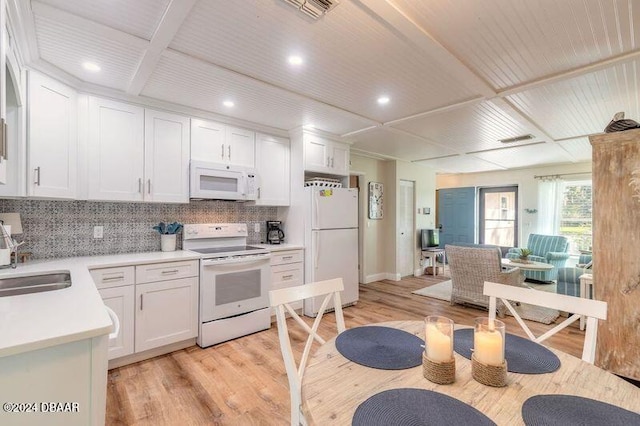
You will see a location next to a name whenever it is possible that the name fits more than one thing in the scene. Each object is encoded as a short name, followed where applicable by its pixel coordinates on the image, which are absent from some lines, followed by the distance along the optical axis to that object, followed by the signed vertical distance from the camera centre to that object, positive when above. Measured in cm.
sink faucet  201 -24
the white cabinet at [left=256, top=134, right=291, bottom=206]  369 +53
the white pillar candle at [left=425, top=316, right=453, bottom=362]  96 -42
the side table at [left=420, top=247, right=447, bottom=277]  624 -88
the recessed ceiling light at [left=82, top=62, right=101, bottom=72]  219 +107
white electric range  286 -74
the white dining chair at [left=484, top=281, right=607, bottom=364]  130 -43
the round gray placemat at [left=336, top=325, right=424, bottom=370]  109 -54
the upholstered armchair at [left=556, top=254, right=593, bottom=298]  372 -83
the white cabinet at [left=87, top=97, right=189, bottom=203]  260 +53
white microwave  309 +32
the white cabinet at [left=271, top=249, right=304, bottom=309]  354 -70
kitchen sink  172 -46
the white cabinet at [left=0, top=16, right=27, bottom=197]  201 +49
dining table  83 -54
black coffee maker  395 -29
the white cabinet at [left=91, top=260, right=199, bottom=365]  240 -79
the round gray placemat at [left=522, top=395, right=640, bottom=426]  77 -54
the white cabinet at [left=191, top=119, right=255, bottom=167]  317 +76
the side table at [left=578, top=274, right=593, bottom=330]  330 -81
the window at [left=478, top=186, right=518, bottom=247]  693 -6
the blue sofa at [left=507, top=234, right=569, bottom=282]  559 -75
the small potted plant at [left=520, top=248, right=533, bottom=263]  470 -63
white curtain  619 +19
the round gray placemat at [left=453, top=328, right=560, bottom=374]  104 -54
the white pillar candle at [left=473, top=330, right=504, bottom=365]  95 -43
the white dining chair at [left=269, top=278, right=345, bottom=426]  125 -52
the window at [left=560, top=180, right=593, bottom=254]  593 -2
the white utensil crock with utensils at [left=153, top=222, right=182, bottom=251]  309 -24
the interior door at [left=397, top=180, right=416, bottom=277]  593 -34
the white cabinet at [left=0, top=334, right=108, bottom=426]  92 -57
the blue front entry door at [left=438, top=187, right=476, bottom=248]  719 -3
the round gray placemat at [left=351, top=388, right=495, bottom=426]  77 -54
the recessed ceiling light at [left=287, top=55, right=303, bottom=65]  210 +108
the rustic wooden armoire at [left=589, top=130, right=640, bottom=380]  209 -23
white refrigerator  376 -35
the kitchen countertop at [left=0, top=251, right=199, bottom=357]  94 -41
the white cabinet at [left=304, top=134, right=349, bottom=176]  386 +77
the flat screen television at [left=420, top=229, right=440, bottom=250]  637 -55
